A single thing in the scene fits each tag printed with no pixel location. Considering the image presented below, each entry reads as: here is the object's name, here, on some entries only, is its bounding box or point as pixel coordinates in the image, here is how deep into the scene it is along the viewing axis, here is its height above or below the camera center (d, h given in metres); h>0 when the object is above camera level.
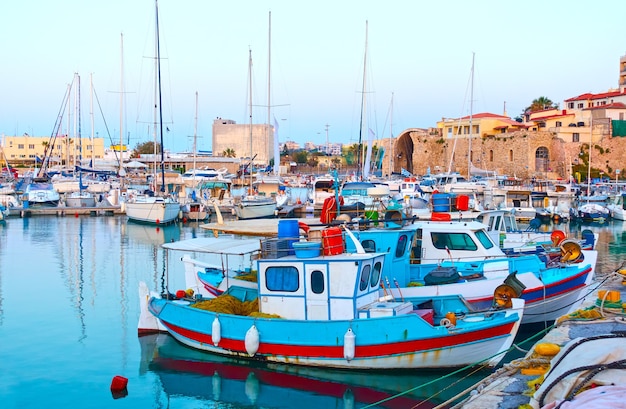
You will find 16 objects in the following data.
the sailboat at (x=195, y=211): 38.97 -3.24
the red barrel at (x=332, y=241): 11.61 -1.41
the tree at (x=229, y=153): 100.69 +0.38
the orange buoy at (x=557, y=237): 17.89 -1.98
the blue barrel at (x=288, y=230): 12.54 -1.34
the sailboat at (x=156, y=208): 36.88 -2.95
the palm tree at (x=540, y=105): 75.88 +6.45
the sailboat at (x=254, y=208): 37.45 -2.86
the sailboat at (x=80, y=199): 44.78 -3.06
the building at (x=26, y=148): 97.94 +0.62
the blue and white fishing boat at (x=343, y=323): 11.13 -2.74
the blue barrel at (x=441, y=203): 16.83 -1.07
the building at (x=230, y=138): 108.88 +2.84
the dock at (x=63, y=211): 41.44 -3.59
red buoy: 11.31 -3.80
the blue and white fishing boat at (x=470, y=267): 13.25 -2.21
